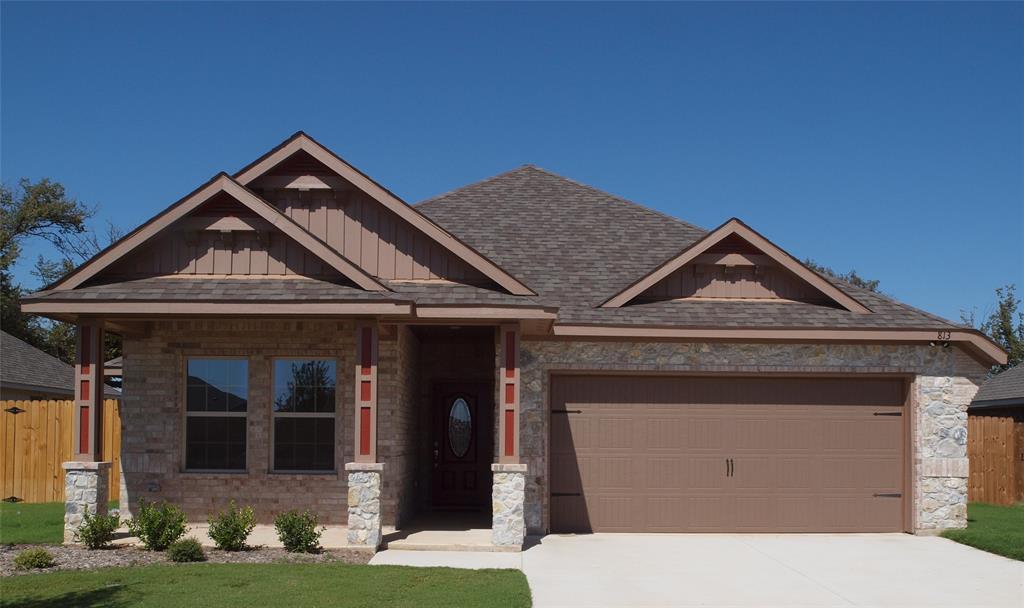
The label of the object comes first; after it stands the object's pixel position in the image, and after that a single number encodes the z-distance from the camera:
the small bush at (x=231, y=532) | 11.52
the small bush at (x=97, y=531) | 11.70
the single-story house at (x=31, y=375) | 22.91
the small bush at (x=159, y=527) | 11.54
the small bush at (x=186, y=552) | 10.92
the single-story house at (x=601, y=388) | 13.46
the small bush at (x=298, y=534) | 11.51
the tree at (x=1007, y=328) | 46.75
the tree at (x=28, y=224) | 38.56
